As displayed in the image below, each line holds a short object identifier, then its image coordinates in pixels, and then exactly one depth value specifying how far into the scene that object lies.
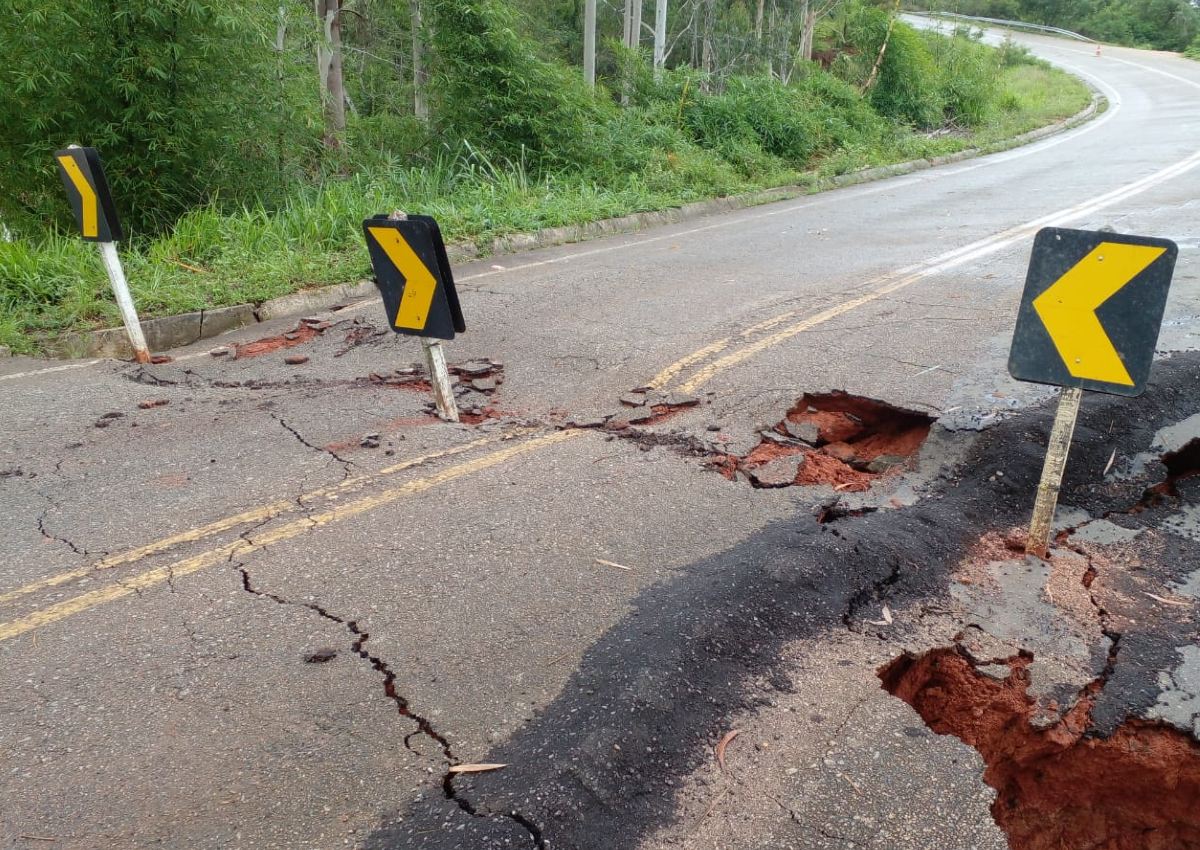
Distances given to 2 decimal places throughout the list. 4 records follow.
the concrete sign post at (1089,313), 3.31
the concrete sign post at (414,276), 4.53
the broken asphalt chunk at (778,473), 4.43
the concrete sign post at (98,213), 6.09
